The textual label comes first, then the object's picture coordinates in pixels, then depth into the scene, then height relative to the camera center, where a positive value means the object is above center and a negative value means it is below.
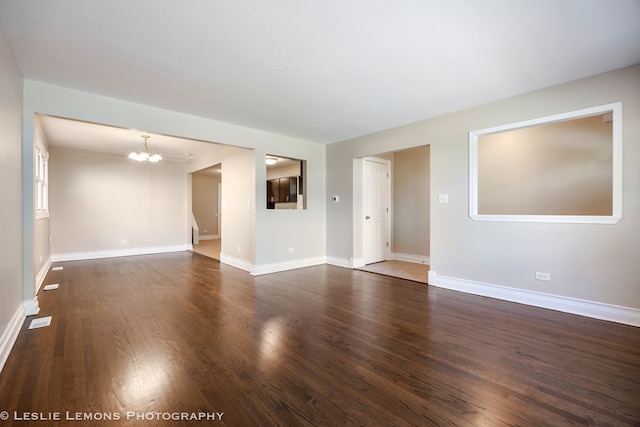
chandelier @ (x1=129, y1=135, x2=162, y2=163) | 5.47 +1.10
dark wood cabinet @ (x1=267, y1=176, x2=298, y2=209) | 6.99 +0.54
